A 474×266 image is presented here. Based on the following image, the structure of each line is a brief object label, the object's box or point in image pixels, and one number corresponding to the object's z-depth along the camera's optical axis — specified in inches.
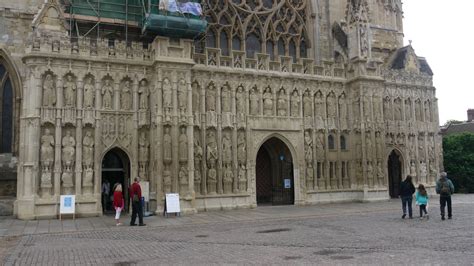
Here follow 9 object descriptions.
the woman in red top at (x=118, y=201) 676.8
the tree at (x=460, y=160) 1414.9
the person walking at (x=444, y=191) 657.0
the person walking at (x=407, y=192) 684.7
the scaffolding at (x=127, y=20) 842.2
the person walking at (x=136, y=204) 663.1
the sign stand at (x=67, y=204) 737.0
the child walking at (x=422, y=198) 678.5
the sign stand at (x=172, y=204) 772.6
